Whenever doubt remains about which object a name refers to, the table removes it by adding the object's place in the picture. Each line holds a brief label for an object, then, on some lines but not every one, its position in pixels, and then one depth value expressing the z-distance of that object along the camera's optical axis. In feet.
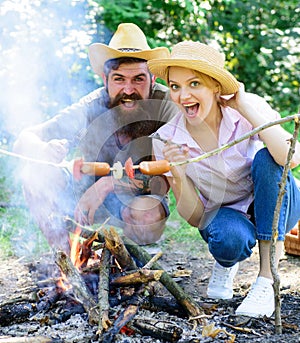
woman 8.96
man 11.28
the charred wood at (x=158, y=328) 7.57
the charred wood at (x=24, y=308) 8.40
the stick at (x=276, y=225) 6.93
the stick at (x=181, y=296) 8.44
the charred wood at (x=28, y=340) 6.98
